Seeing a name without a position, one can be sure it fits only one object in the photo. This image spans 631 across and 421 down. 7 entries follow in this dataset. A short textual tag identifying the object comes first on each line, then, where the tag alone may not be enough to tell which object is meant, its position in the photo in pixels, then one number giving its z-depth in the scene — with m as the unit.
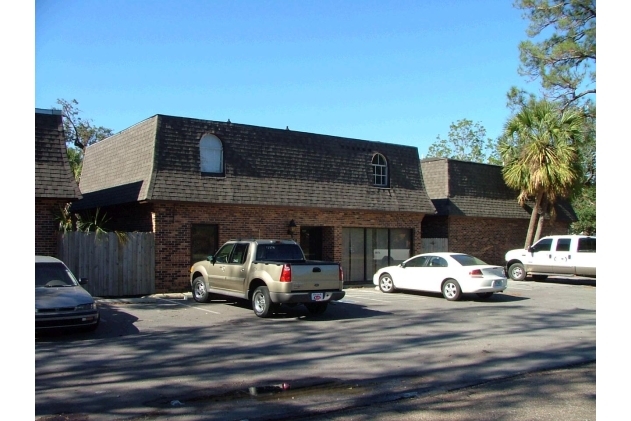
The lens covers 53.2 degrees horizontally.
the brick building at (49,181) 17.03
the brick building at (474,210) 27.44
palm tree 27.00
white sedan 18.00
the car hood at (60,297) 11.38
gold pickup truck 13.91
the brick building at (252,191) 19.47
